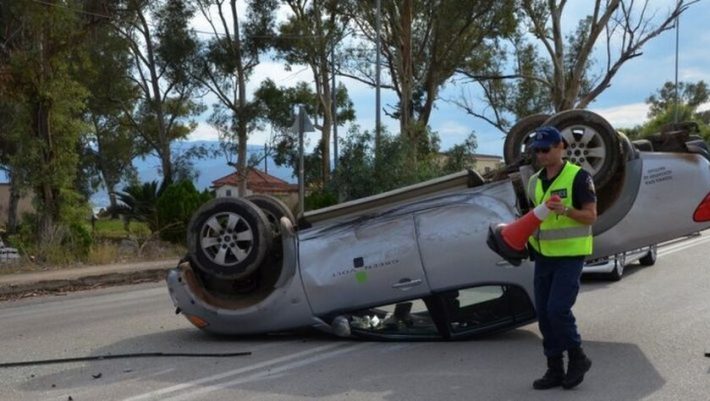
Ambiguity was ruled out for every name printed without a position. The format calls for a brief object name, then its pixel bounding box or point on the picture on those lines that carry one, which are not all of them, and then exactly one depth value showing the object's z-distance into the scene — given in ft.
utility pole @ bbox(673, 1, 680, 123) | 175.98
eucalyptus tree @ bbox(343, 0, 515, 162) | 102.89
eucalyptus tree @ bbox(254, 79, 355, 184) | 132.05
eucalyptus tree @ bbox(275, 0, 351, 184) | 115.55
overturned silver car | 21.79
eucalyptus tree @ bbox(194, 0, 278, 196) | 120.67
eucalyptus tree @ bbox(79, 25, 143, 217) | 136.36
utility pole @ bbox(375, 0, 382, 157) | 85.61
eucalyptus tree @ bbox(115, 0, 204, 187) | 123.85
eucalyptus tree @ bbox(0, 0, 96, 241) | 63.21
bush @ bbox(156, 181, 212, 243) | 70.38
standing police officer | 17.25
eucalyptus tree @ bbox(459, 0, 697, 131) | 100.63
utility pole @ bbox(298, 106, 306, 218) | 53.93
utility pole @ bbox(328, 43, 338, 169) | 118.32
